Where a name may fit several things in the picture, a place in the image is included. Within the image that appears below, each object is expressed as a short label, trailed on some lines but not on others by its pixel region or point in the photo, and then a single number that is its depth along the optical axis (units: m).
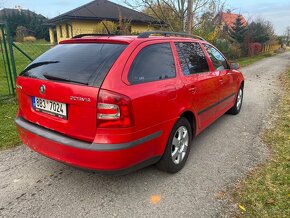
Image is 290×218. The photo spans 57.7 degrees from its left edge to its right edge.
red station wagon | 2.53
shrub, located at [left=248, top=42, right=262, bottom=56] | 28.38
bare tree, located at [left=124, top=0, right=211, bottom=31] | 11.44
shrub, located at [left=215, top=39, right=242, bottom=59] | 20.28
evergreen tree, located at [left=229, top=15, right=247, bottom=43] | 29.31
